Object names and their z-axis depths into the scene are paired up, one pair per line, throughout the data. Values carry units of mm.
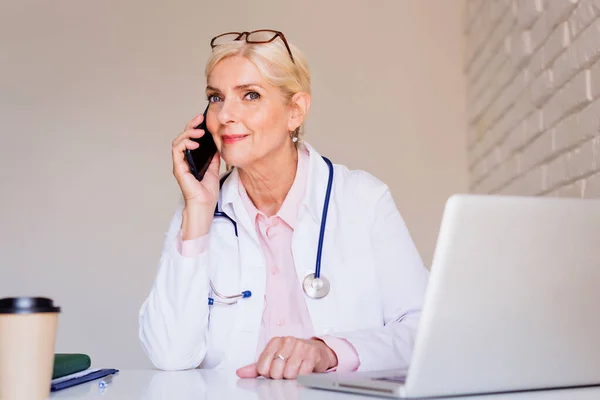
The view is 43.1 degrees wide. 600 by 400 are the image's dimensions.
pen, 1050
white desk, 925
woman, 1660
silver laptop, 807
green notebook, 1085
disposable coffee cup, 853
